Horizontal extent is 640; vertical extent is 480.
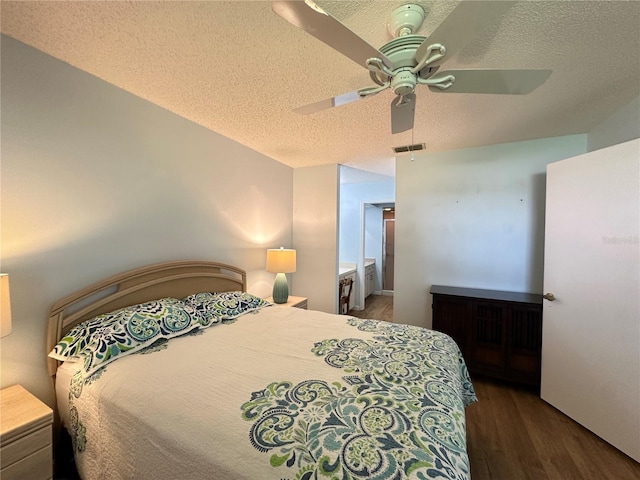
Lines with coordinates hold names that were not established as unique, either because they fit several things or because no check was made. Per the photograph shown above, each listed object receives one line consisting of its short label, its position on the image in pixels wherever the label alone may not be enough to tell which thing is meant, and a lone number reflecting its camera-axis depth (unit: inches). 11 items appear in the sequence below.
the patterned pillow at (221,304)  79.3
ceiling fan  33.9
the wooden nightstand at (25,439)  41.9
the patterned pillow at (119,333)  54.2
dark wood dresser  95.3
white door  67.4
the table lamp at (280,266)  117.5
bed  33.3
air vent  114.2
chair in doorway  168.7
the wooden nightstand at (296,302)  118.5
